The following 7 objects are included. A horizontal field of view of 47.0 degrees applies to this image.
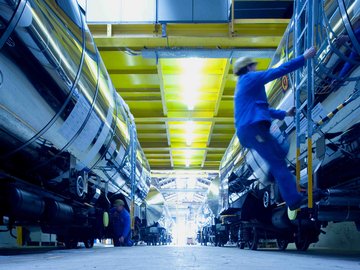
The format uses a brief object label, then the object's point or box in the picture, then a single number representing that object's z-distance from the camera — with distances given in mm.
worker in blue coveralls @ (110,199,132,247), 6883
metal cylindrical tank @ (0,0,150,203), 2781
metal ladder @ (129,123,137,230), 6758
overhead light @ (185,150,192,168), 13983
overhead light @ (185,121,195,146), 11211
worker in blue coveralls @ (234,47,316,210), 2961
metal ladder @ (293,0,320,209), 2949
